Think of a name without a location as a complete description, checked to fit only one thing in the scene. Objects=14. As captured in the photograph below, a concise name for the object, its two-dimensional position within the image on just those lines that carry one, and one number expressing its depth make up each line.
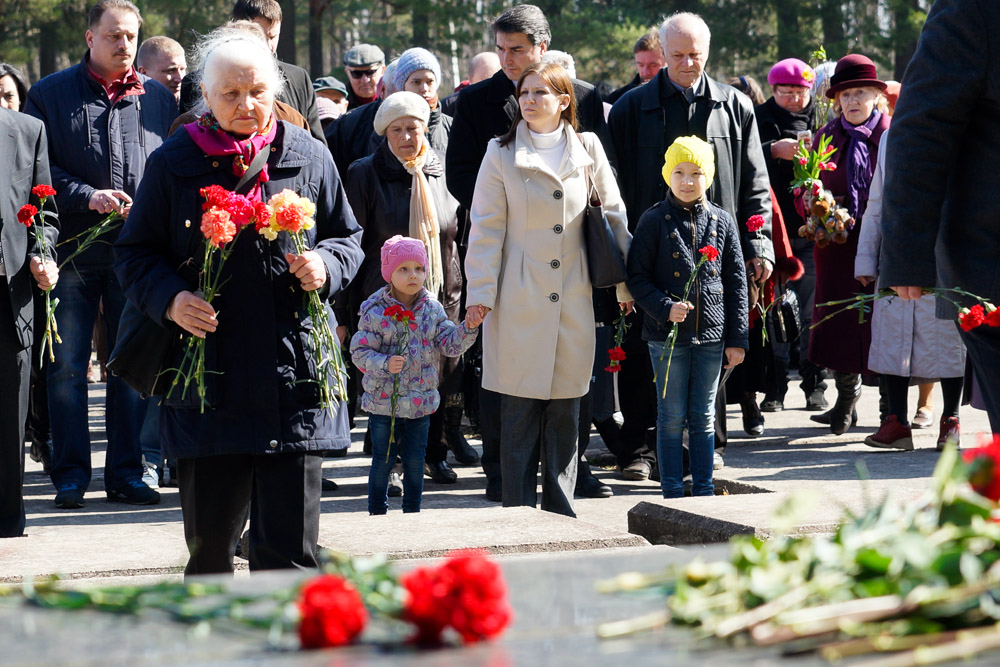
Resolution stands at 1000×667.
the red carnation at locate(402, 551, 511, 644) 3.73
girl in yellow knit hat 12.55
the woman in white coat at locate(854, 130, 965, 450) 15.21
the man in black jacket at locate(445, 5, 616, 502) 13.51
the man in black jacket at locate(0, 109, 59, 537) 11.31
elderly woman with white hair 8.23
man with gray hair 13.61
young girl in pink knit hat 12.28
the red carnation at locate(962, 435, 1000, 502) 4.08
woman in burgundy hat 16.31
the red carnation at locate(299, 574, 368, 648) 3.68
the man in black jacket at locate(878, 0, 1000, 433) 7.55
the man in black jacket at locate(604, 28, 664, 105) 18.04
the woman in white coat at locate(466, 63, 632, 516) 11.91
